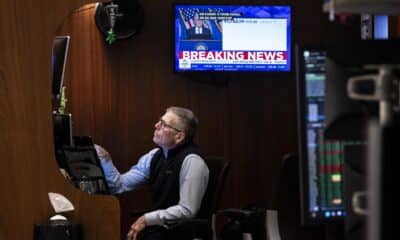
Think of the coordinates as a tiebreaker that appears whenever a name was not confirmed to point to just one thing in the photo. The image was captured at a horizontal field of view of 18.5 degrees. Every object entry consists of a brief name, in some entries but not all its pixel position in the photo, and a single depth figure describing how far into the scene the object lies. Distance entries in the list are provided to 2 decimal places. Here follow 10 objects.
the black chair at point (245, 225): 7.51
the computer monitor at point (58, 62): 7.42
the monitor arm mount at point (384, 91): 2.76
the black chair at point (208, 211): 6.80
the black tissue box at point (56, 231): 6.11
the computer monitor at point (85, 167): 7.10
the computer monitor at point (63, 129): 7.25
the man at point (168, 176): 6.97
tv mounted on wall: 9.34
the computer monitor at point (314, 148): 3.67
